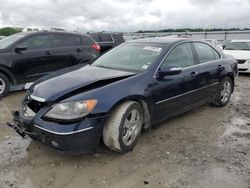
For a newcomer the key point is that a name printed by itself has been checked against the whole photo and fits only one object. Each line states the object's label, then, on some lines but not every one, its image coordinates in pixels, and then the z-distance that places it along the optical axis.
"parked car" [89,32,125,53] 9.34
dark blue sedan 2.14
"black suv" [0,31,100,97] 4.41
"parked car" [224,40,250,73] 6.97
